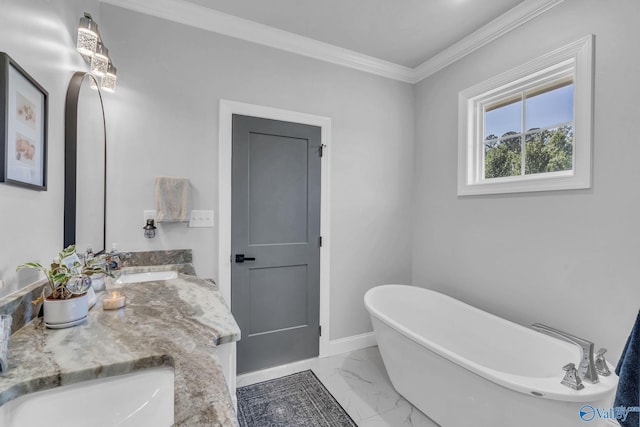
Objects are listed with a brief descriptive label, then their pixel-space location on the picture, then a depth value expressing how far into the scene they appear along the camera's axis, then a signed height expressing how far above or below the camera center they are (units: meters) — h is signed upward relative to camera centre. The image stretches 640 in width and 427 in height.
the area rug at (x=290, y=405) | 1.81 -1.29
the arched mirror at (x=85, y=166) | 1.42 +0.24
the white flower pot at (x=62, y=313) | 0.96 -0.34
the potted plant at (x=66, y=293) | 0.97 -0.29
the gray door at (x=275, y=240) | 2.29 -0.23
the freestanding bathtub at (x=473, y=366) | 1.22 -0.84
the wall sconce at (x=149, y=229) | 1.95 -0.12
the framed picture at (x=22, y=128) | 0.92 +0.29
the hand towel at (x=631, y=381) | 0.99 -0.57
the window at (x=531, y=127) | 1.79 +0.65
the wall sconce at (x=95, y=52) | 1.34 +0.78
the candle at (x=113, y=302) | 1.15 -0.36
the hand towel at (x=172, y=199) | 1.96 +0.09
